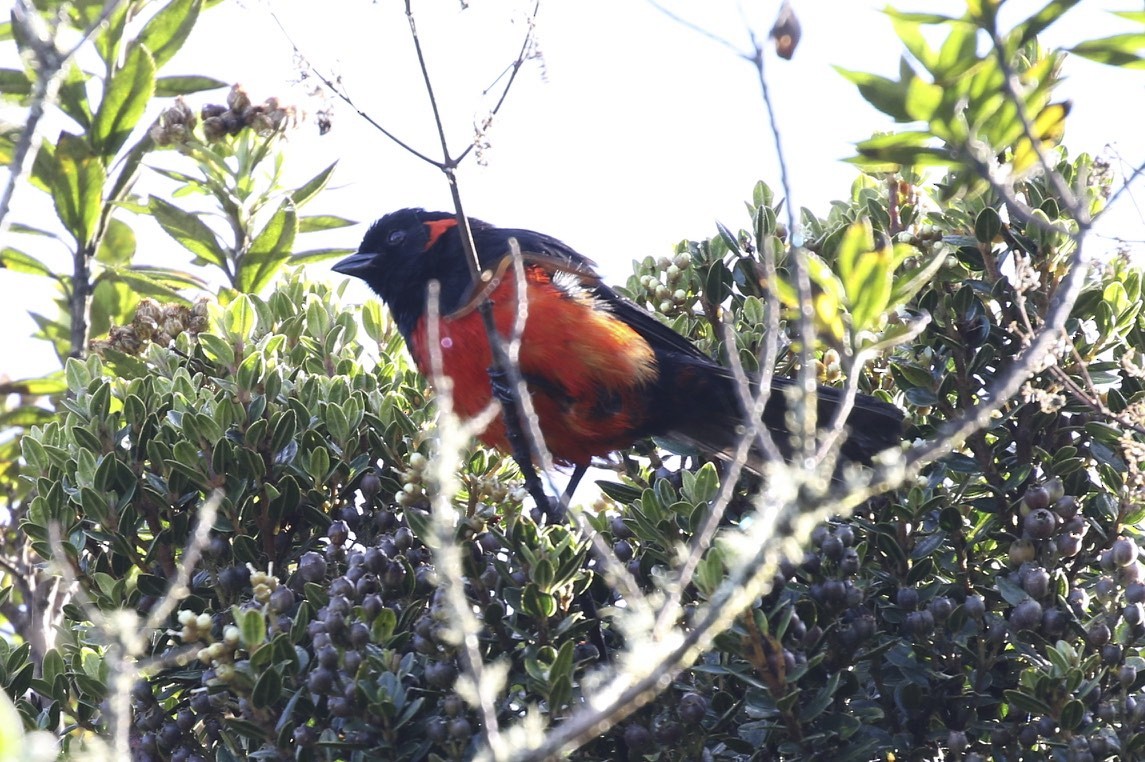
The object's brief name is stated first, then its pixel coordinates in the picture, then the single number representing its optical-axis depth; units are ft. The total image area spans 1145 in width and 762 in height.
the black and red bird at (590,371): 27.43
